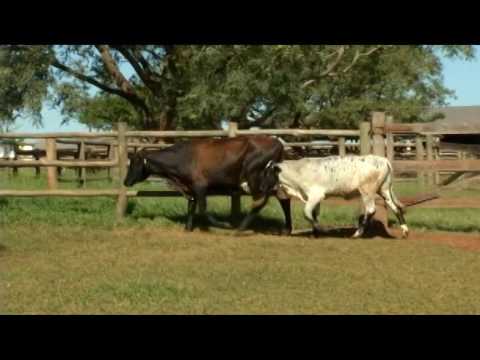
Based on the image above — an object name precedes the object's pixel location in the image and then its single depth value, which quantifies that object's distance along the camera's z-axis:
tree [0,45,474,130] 20.97
